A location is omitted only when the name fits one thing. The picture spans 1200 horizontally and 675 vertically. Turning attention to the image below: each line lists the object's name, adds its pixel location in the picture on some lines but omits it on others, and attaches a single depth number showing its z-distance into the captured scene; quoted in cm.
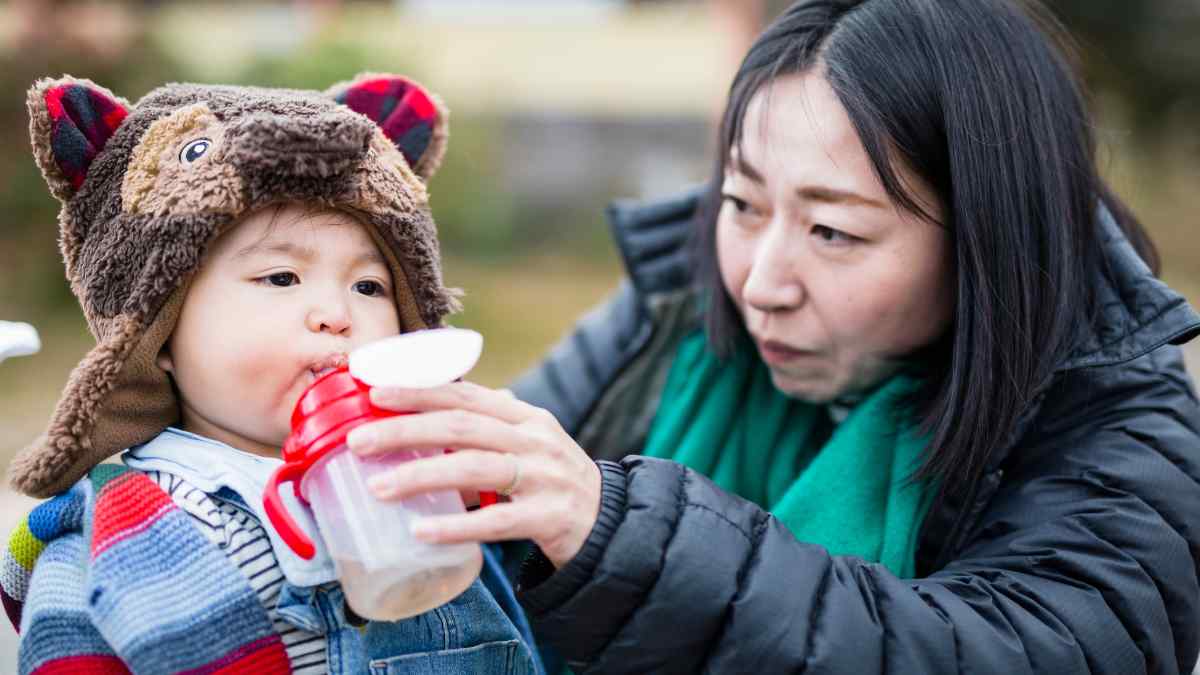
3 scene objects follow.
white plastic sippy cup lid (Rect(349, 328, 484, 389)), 125
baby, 136
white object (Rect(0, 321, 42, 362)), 140
